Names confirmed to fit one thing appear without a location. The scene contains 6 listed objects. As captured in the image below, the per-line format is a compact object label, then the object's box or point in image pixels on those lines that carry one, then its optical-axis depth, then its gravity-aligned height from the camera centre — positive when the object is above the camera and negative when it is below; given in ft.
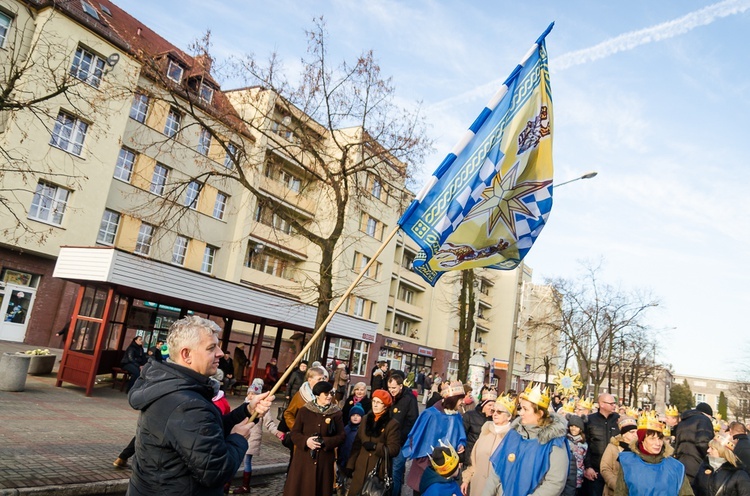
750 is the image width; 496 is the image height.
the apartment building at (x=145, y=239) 46.37 +15.80
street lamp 67.21 +26.21
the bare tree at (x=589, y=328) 114.11 +13.28
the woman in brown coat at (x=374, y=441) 22.27 -3.34
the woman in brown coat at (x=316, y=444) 20.76 -3.58
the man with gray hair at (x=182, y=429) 9.07 -1.63
